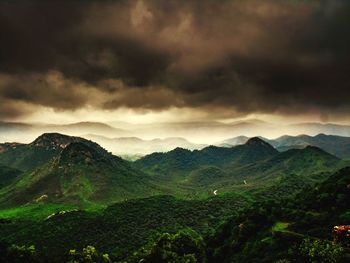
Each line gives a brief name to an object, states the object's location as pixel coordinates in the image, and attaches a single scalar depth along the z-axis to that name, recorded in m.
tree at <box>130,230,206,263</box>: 135.62
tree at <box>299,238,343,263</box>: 101.12
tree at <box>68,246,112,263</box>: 138.18
